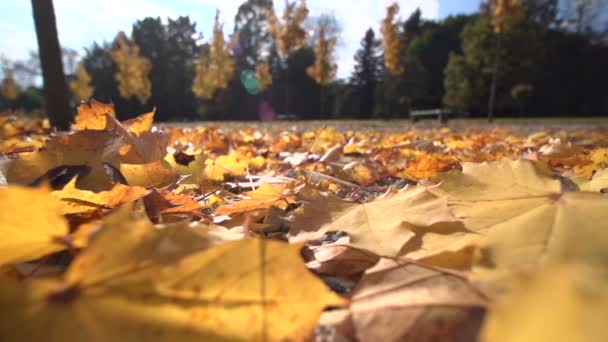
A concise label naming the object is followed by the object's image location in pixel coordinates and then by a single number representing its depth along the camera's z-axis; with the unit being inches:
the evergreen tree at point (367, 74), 953.5
